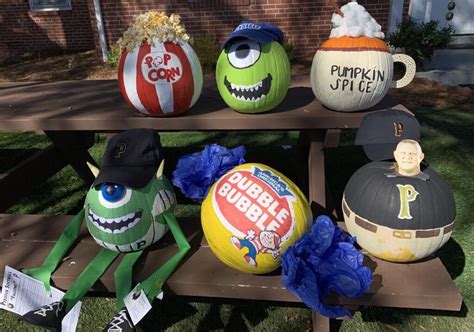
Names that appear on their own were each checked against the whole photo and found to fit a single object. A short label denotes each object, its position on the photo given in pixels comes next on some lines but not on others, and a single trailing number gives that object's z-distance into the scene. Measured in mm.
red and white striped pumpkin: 2010
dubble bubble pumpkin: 1697
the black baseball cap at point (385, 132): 1856
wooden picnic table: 1725
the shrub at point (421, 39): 6574
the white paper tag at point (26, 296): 1754
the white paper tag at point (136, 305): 1662
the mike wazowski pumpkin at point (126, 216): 1809
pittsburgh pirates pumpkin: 1700
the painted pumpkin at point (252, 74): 1982
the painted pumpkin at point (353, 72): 1972
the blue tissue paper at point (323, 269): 1606
